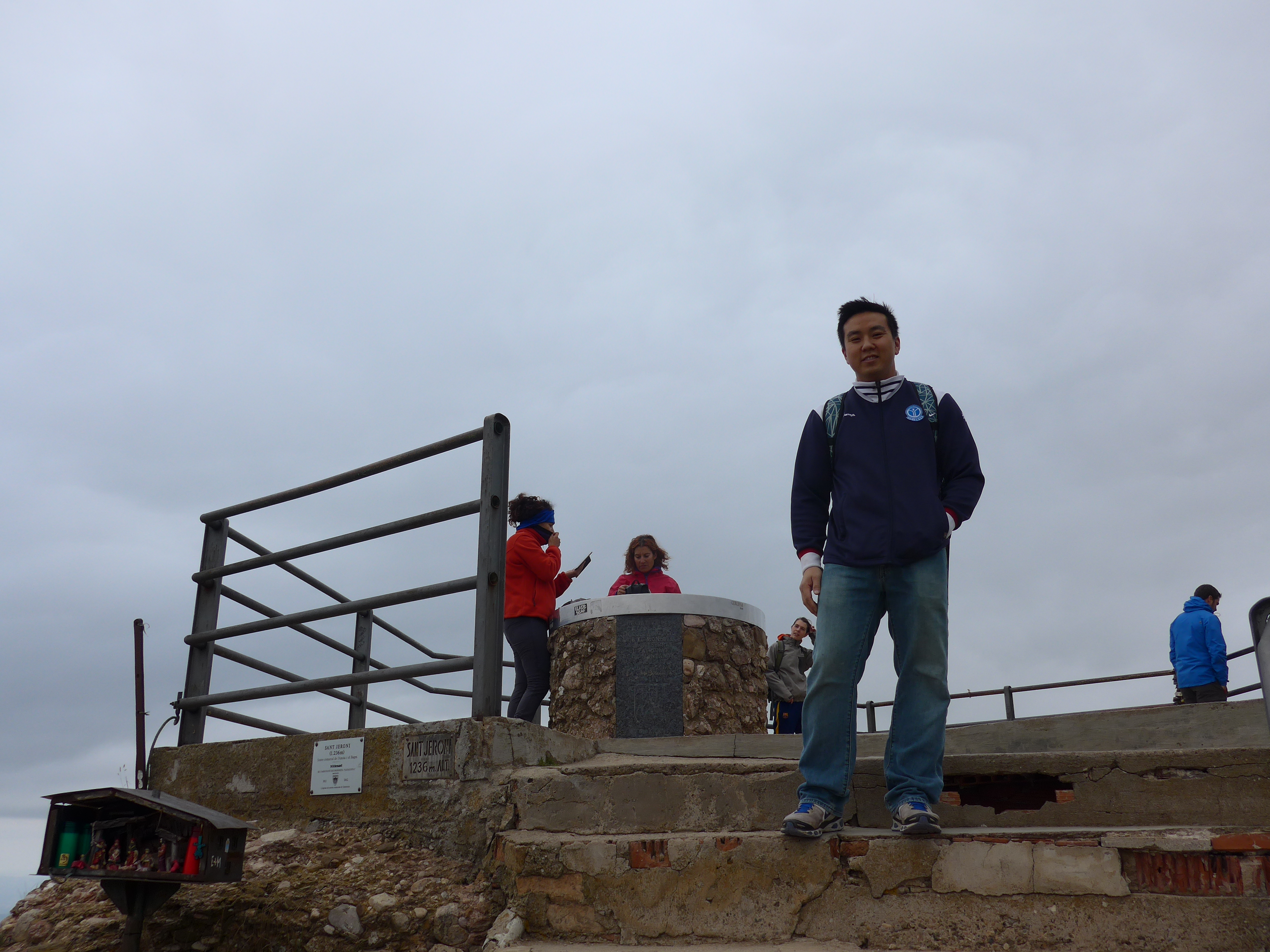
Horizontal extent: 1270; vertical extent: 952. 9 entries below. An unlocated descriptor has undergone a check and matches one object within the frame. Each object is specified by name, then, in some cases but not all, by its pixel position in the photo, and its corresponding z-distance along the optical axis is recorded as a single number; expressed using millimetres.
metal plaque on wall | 3648
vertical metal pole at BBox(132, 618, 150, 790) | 4102
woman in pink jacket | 5953
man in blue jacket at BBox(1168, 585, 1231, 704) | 6633
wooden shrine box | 2875
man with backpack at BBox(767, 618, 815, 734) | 7172
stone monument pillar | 5254
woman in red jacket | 5082
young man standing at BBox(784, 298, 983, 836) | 2764
